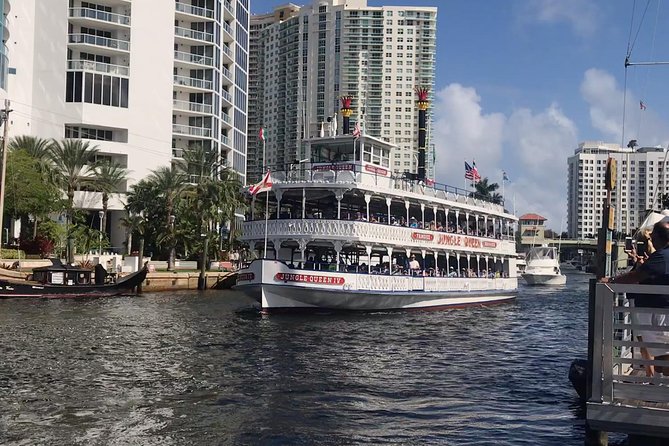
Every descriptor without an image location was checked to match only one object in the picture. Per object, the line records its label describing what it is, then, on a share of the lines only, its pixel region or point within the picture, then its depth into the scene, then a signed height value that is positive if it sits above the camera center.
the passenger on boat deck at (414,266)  35.31 -1.10
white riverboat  30.64 +0.27
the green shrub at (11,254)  46.31 -1.24
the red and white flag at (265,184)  30.56 +2.38
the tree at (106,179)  60.25 +4.83
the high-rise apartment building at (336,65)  150.38 +38.74
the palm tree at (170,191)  57.28 +3.95
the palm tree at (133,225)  59.59 +1.01
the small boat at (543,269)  75.88 -2.41
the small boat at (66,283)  38.19 -2.69
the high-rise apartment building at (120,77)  63.53 +15.02
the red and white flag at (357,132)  33.59 +5.12
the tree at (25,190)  46.88 +2.99
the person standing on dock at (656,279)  7.92 -0.35
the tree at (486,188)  135.75 +10.99
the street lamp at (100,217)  56.28 +1.00
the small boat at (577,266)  160.89 -4.83
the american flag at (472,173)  41.62 +4.14
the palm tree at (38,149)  54.97 +6.73
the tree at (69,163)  57.94 +5.98
